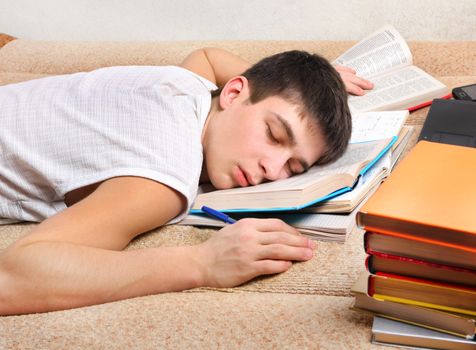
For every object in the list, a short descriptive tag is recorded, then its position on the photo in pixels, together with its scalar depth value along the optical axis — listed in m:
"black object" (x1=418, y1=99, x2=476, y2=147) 1.44
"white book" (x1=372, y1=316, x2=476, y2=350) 0.74
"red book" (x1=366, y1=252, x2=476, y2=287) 0.72
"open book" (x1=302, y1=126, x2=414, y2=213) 1.17
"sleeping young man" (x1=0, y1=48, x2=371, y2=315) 1.01
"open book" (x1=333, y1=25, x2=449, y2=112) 1.67
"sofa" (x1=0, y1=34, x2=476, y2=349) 0.82
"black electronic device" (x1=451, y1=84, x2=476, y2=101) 1.64
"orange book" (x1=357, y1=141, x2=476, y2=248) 0.70
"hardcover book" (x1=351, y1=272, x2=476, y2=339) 0.72
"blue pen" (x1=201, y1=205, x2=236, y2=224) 1.19
